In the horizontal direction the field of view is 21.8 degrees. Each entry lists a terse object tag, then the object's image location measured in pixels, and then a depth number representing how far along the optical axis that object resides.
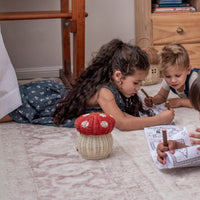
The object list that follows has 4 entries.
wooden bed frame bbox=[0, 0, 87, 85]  3.48
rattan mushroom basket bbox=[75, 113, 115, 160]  2.50
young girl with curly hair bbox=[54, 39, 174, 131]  2.95
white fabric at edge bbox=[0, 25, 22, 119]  3.10
